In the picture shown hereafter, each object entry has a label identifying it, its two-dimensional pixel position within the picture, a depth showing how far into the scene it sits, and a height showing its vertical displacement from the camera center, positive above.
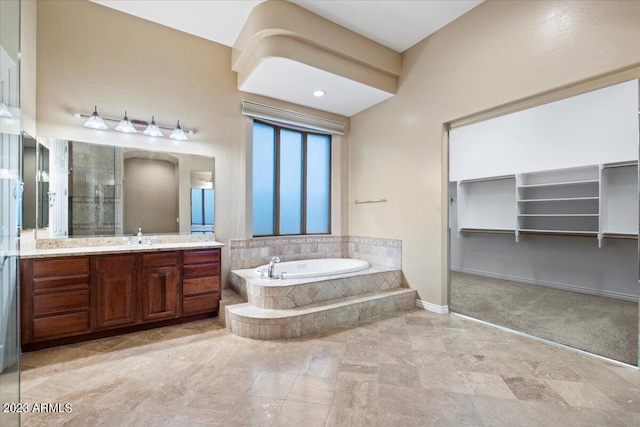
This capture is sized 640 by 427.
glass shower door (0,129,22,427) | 1.40 -0.30
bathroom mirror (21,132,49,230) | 2.46 +0.28
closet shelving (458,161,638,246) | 3.75 +0.16
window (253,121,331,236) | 4.11 +0.50
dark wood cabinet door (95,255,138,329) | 2.55 -0.72
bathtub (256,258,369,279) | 3.66 -0.74
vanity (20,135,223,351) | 2.39 -0.31
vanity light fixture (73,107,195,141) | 2.87 +0.95
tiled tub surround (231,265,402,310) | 2.83 -0.83
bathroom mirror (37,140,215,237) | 2.80 +0.25
